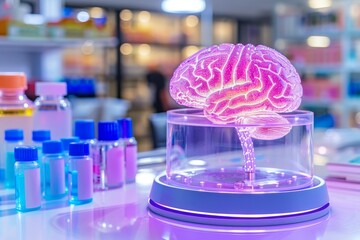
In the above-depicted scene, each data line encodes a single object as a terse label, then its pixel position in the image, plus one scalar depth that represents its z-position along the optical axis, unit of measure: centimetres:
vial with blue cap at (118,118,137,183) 112
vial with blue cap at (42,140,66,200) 99
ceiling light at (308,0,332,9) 645
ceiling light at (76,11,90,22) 405
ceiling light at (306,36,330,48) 664
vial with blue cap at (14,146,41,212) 94
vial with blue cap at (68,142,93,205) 97
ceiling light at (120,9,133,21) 737
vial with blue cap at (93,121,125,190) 106
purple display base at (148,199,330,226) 88
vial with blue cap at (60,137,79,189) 102
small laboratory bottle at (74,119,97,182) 109
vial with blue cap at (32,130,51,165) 107
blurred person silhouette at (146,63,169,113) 737
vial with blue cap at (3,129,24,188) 107
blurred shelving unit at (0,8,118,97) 359
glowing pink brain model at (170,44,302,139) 92
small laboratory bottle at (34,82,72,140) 118
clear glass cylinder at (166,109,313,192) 94
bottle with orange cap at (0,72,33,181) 113
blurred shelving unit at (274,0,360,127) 604
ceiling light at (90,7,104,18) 696
